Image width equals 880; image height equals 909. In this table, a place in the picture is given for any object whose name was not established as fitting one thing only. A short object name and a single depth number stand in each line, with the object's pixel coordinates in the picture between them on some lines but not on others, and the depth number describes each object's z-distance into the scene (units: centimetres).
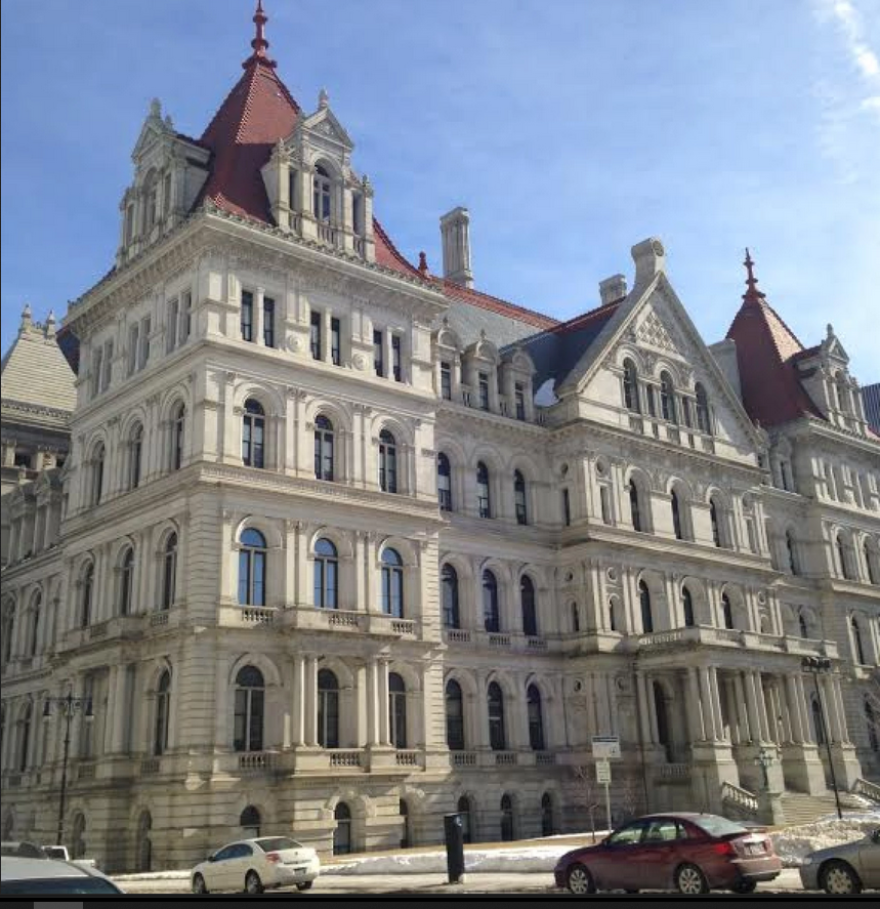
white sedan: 2131
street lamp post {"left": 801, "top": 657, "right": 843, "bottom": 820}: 3691
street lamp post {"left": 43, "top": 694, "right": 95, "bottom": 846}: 3144
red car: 1470
